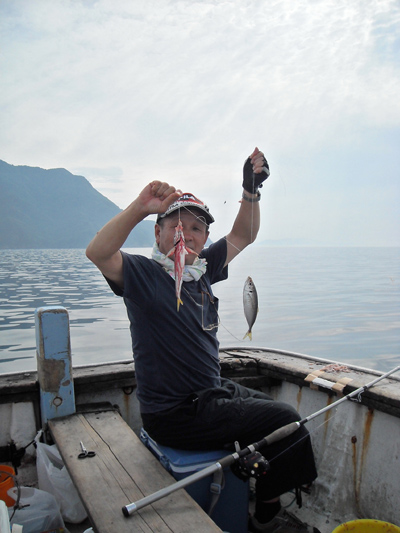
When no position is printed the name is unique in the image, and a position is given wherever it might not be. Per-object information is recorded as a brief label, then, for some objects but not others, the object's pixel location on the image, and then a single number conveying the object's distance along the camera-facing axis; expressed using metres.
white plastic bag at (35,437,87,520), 2.94
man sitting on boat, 2.61
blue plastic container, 2.58
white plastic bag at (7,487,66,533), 2.65
